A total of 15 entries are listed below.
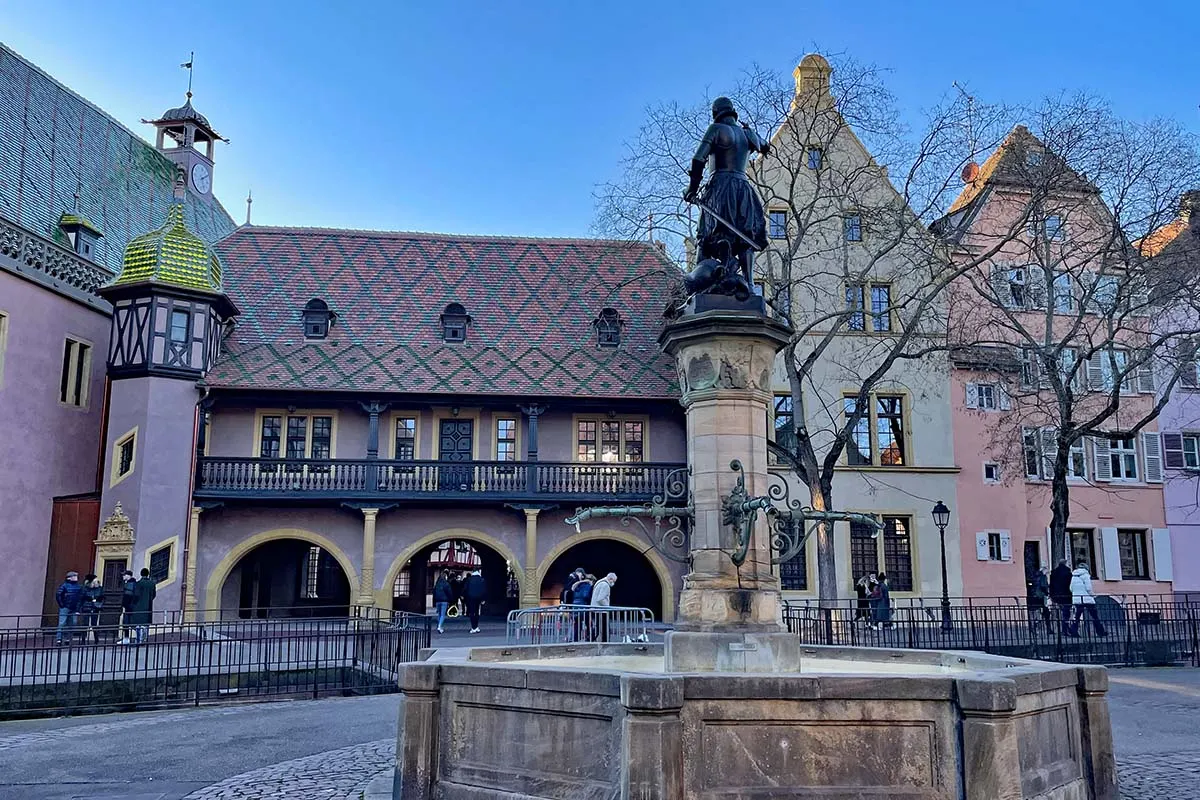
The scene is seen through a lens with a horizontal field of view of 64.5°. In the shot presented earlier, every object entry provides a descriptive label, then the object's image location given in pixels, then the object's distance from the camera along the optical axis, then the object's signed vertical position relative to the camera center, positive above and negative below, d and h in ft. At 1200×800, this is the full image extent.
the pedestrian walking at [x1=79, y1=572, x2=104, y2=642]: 69.15 -2.39
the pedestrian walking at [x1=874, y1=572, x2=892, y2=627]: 64.00 -2.26
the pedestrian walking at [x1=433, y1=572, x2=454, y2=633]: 78.18 -2.46
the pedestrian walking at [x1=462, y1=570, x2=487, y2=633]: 77.41 -2.17
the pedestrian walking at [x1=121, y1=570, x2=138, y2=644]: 69.31 -1.94
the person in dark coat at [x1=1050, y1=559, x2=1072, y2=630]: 69.46 -1.00
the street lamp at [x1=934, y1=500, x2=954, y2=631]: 61.82 +3.69
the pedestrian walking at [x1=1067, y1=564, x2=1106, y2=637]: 62.18 -1.73
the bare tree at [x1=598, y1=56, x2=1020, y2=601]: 88.89 +26.95
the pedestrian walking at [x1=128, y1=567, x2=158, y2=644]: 68.95 -2.07
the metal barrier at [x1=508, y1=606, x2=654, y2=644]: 55.67 -3.51
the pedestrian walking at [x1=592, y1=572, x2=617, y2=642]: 63.22 -1.59
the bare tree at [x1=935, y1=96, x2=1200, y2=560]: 72.49 +22.83
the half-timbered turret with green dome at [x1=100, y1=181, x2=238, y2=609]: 78.38 +15.07
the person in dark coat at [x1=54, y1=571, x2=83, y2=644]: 65.46 -2.26
